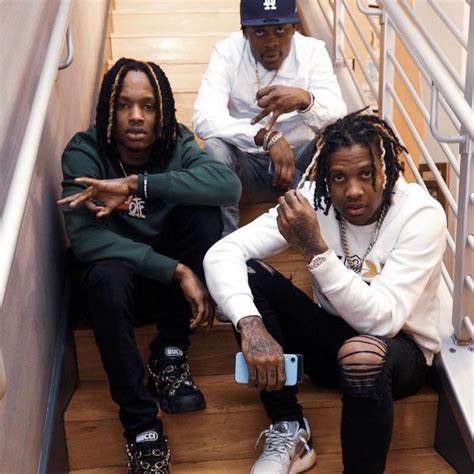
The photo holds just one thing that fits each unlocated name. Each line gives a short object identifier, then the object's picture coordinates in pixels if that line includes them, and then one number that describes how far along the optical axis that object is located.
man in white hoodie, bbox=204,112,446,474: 1.89
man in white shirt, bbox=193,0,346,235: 2.65
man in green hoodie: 2.02
